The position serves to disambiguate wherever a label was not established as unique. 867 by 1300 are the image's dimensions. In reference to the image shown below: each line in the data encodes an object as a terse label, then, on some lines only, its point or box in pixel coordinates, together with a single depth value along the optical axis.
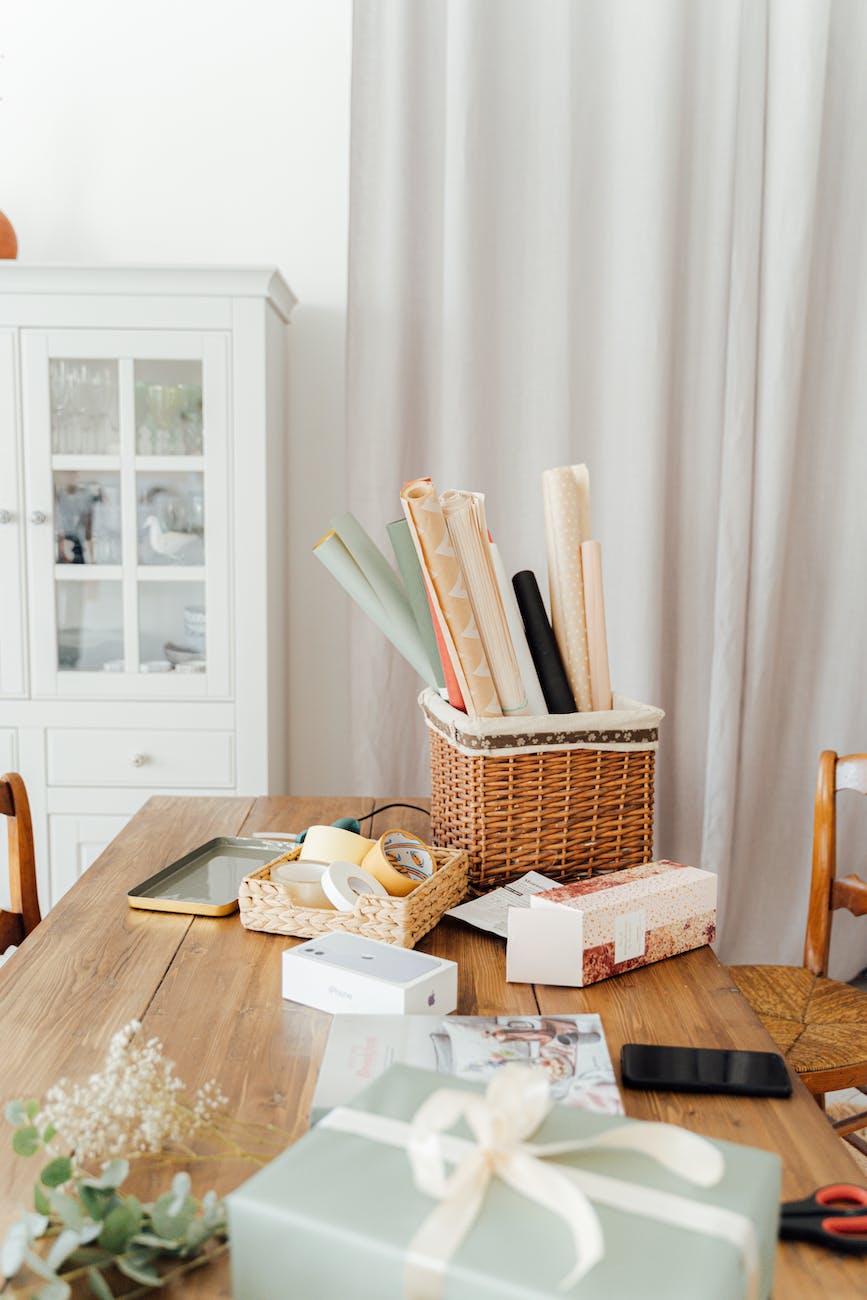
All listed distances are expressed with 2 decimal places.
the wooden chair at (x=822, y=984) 1.51
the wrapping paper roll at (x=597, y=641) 1.35
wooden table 0.75
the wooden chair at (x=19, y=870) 1.42
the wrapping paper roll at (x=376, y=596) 1.39
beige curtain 2.48
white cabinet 2.30
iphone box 0.92
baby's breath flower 0.71
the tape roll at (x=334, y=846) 1.23
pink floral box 1.05
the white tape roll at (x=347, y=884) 1.12
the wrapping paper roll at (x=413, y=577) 1.41
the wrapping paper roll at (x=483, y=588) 1.26
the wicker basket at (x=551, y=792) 1.26
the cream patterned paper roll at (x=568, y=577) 1.36
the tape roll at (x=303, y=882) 1.17
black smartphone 0.84
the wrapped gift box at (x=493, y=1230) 0.51
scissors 0.66
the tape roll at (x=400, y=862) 1.18
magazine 0.80
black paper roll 1.35
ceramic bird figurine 2.37
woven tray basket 1.09
